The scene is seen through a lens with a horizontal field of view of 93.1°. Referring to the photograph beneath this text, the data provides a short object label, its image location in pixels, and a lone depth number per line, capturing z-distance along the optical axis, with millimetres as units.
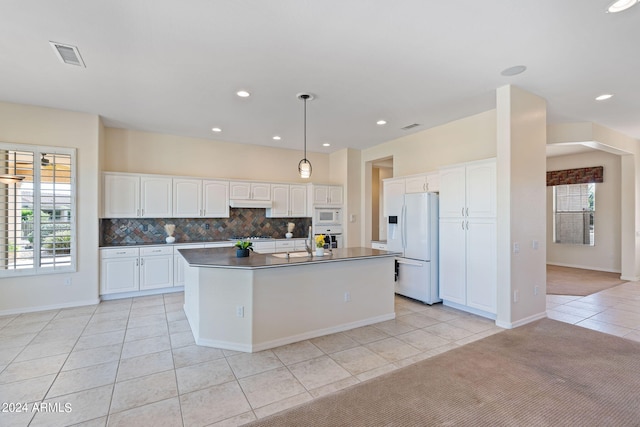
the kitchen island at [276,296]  3256
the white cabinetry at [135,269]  5008
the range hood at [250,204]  6238
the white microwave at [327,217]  6941
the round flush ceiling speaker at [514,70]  3291
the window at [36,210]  4293
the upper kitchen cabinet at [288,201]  6711
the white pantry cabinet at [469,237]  4105
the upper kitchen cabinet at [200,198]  5770
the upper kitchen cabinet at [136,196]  5238
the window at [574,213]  7598
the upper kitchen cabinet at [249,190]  6270
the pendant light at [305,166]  4062
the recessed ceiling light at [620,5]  2254
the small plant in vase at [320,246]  3852
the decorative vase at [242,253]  3719
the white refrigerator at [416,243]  4863
